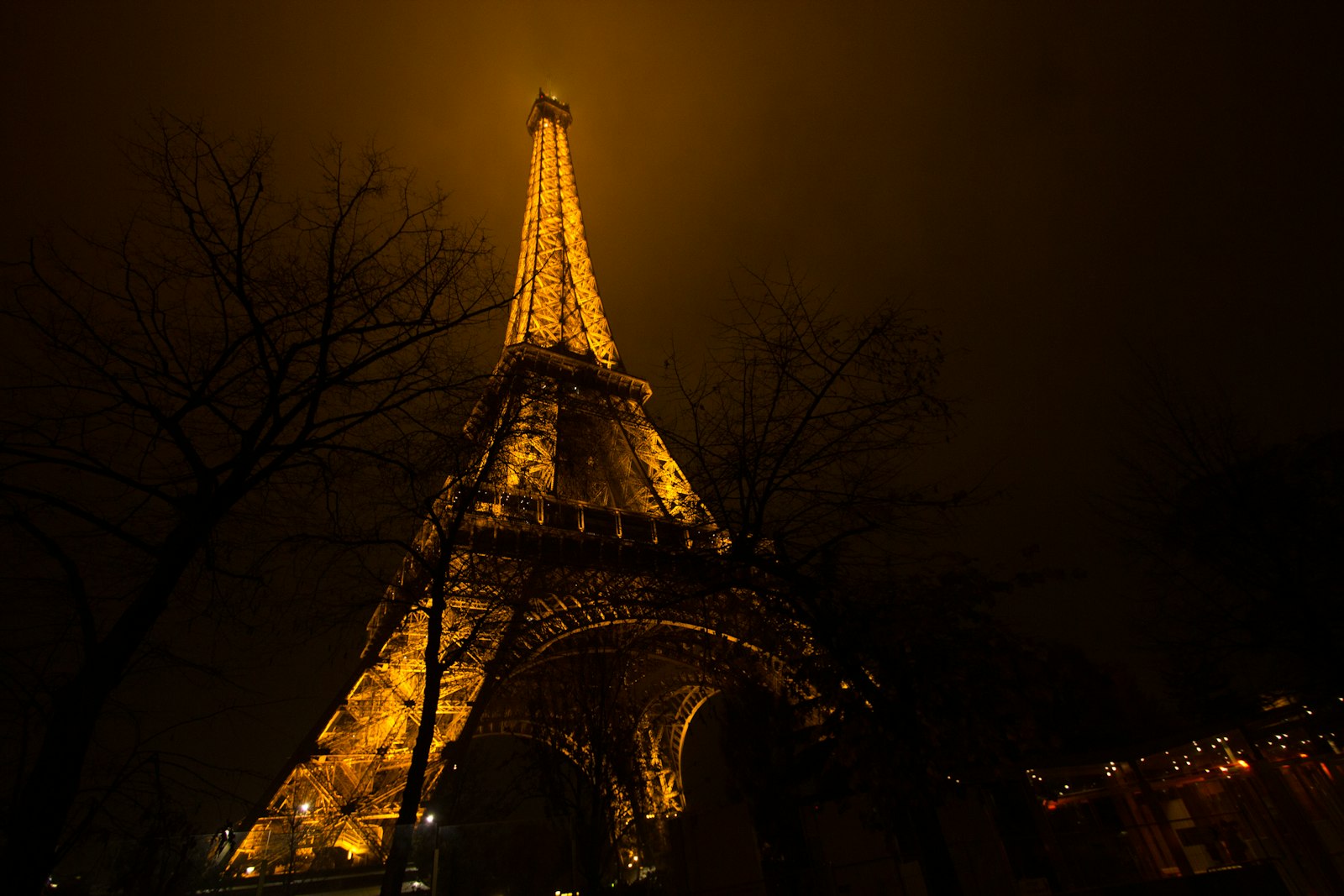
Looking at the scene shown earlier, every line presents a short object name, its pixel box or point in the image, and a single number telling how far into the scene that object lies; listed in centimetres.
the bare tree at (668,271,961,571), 654
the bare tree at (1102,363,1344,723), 969
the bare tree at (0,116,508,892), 341
